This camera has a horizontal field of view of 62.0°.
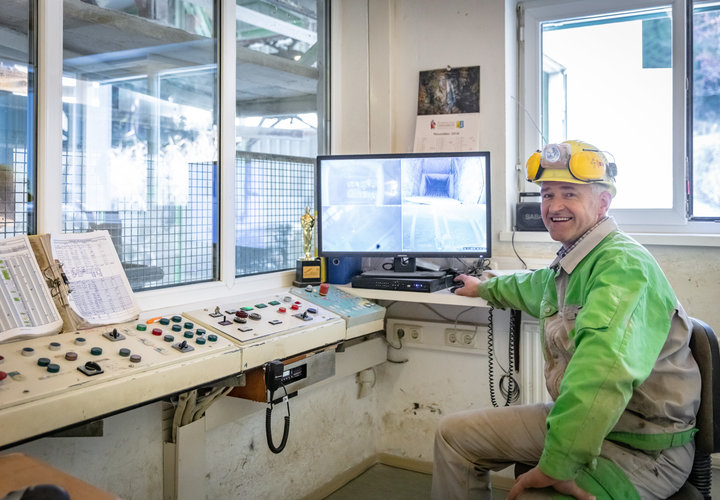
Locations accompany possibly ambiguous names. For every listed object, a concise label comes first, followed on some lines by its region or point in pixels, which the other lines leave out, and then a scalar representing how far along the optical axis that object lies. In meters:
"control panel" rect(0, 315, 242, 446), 1.22
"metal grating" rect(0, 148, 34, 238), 1.63
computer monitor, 2.40
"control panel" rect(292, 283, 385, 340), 2.22
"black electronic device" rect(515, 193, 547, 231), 2.58
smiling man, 1.34
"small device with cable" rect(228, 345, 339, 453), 1.79
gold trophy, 2.52
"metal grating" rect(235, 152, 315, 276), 2.44
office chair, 1.51
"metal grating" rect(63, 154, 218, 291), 1.81
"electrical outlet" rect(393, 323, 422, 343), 2.76
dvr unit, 2.34
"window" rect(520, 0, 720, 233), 2.48
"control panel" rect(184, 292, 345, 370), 1.79
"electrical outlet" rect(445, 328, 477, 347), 2.63
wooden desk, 0.96
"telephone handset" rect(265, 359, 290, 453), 1.78
